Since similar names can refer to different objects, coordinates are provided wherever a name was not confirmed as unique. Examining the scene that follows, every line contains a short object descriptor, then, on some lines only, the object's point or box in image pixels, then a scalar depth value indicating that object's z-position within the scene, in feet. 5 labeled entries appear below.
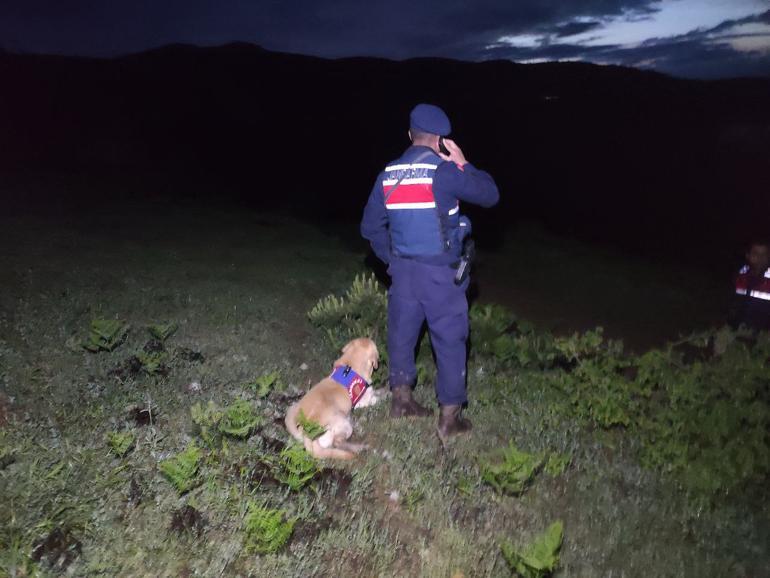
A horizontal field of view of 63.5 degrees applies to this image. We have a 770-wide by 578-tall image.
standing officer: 13.71
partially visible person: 17.33
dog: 13.47
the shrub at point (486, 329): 20.04
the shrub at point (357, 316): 20.47
